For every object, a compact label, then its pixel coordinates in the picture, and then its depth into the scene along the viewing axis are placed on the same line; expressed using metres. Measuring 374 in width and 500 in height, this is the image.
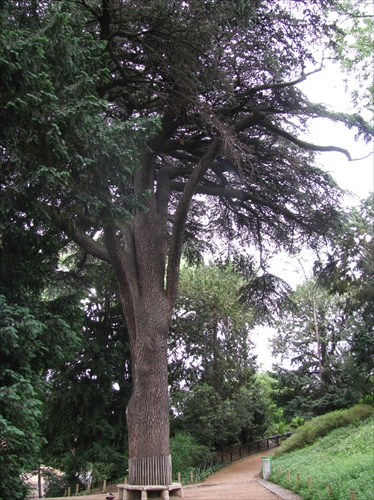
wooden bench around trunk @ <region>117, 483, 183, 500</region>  9.01
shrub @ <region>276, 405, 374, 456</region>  20.12
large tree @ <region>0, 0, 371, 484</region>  6.41
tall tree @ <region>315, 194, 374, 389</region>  14.22
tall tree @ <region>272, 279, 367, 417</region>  26.02
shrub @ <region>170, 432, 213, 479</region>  19.25
